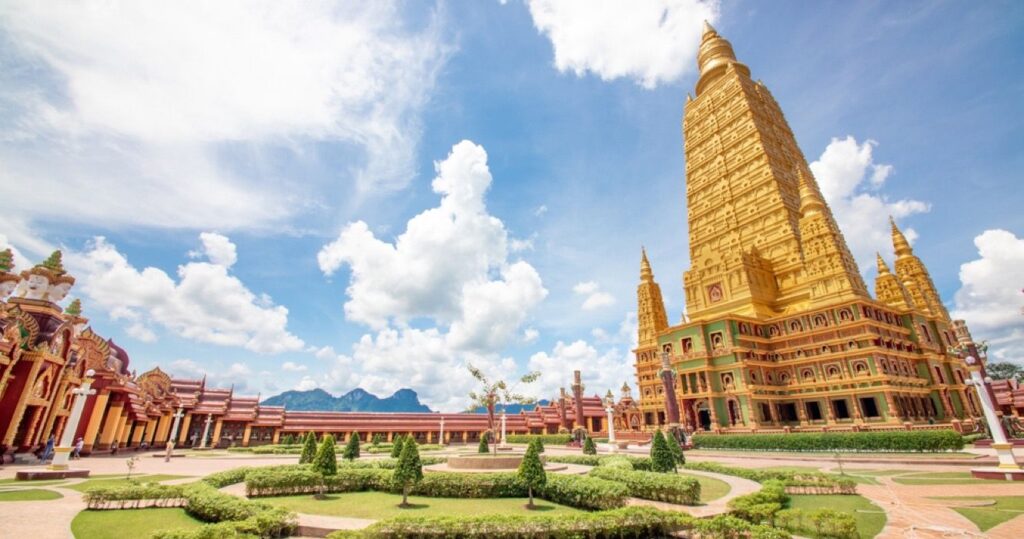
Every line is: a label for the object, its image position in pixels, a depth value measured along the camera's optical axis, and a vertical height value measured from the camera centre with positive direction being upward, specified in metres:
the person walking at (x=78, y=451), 24.32 -1.22
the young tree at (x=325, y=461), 14.31 -1.10
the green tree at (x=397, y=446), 27.62 -1.33
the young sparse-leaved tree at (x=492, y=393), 34.00 +2.33
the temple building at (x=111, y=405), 20.58 +1.56
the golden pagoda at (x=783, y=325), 37.62 +9.17
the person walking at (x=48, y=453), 21.94 -1.19
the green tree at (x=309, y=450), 21.52 -1.14
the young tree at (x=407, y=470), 12.71 -1.24
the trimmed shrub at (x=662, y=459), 17.33 -1.36
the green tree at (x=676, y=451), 20.78 -1.28
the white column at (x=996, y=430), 14.91 -0.33
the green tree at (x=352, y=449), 25.86 -1.35
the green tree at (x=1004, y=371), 79.69 +8.75
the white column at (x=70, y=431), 16.67 -0.11
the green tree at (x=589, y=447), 29.02 -1.48
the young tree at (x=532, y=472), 12.08 -1.26
